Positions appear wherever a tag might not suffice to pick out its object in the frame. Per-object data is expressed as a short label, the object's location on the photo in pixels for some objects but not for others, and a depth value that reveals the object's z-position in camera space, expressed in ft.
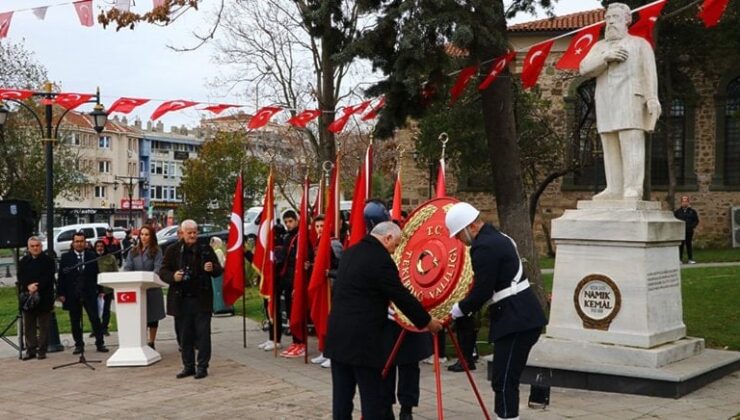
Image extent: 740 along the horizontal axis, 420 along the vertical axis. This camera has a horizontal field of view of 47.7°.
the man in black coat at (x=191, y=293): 32.58
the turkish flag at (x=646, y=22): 32.12
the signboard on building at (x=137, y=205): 235.97
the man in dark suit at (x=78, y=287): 39.04
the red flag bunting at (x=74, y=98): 42.93
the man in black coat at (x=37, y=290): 38.55
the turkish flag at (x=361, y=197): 32.30
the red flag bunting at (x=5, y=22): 40.98
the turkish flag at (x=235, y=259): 37.19
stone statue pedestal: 27.45
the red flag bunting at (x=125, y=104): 42.83
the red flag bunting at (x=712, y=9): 29.73
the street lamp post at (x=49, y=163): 41.81
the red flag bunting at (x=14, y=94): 42.19
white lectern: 35.86
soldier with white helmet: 20.40
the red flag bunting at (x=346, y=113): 41.39
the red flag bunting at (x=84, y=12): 41.01
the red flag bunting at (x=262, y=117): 44.27
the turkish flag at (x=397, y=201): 35.91
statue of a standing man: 29.76
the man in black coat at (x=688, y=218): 70.69
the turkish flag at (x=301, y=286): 36.06
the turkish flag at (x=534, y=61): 36.65
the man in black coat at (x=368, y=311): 19.35
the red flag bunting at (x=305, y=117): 44.01
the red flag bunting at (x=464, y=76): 38.58
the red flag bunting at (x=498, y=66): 37.65
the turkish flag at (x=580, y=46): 33.83
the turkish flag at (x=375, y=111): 41.29
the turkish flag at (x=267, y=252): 38.60
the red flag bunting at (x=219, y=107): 44.55
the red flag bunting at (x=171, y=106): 42.98
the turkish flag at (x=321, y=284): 33.96
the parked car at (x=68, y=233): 127.79
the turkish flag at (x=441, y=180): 33.83
